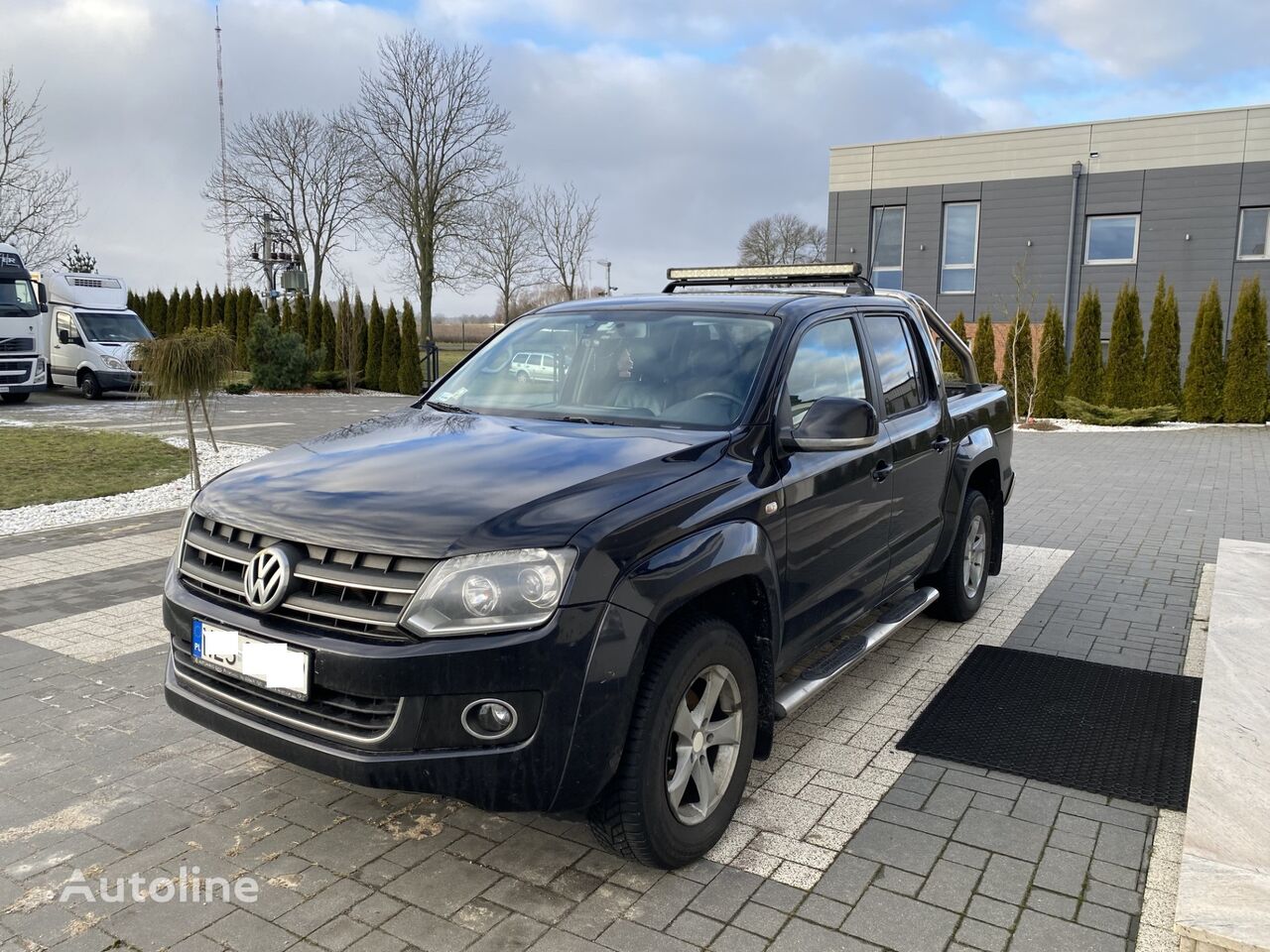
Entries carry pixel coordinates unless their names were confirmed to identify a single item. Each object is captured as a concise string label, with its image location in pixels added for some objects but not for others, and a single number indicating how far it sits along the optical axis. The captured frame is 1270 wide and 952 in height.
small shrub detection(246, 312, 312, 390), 27.25
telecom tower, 39.91
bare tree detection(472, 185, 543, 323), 41.16
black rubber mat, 3.80
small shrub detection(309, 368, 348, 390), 28.59
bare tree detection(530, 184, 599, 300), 42.53
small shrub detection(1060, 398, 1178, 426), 19.06
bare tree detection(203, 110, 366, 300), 40.03
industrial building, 24.36
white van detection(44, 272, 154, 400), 22.97
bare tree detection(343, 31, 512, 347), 34.41
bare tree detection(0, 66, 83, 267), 27.47
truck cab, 20.12
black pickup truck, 2.59
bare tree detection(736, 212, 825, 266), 58.81
